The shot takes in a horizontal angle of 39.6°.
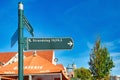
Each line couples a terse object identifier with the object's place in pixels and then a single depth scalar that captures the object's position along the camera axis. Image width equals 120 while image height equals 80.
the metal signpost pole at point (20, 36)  2.78
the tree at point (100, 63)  18.28
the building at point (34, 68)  6.36
